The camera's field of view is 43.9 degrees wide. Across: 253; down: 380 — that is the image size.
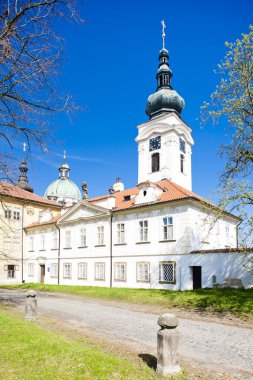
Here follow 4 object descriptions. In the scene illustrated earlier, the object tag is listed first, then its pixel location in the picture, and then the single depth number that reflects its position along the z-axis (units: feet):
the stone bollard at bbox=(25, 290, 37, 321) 36.96
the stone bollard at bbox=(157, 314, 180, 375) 19.89
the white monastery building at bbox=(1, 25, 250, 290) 72.18
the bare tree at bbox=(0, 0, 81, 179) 19.86
